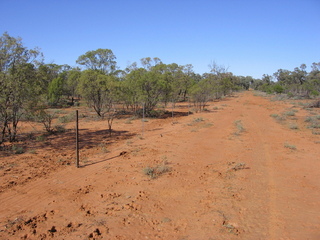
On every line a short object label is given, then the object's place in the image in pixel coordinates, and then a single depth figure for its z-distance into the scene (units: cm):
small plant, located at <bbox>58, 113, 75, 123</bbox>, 2113
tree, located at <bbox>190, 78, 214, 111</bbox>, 2751
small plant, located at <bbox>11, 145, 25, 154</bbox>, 1105
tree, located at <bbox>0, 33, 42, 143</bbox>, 1230
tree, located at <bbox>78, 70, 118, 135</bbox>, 2156
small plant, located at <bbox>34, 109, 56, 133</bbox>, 1528
